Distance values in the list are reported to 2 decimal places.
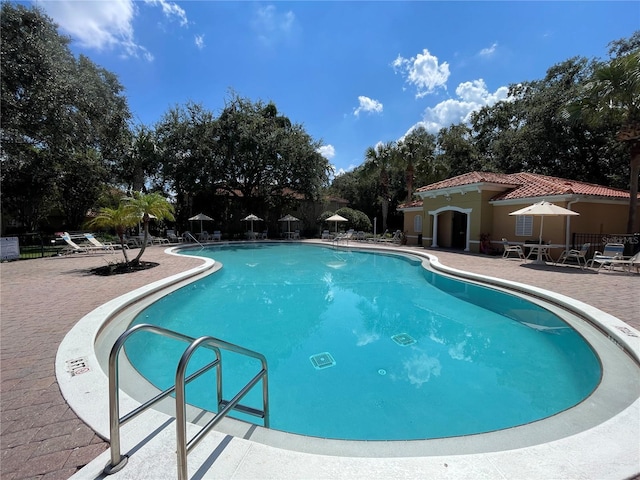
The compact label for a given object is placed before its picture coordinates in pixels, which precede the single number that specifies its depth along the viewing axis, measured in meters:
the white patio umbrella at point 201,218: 23.84
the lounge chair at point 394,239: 22.90
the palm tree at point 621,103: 11.43
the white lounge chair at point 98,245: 15.22
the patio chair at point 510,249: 13.51
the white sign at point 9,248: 13.02
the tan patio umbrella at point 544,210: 11.39
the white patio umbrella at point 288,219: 27.00
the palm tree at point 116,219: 10.48
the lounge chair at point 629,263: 9.70
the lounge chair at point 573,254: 11.32
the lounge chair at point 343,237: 22.55
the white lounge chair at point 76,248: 14.69
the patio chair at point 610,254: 10.33
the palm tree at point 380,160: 25.86
